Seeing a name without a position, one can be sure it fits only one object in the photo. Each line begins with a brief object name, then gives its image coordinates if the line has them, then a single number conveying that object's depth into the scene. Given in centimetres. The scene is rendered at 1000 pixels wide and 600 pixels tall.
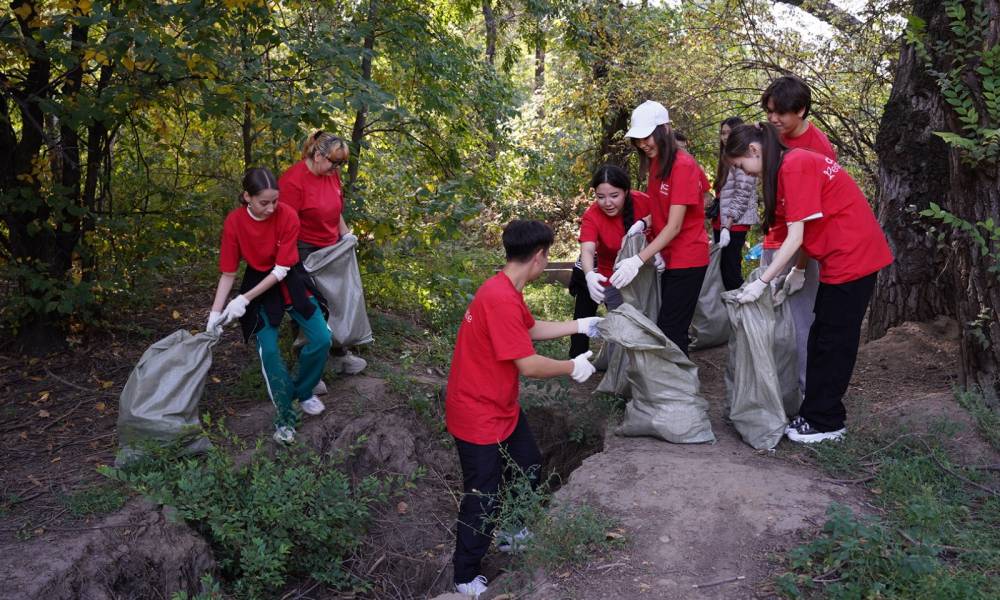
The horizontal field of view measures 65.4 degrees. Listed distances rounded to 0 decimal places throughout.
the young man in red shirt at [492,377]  312
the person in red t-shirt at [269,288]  414
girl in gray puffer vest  561
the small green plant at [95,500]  365
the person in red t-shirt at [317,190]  458
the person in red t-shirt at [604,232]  447
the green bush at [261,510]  358
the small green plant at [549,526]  301
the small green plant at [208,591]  317
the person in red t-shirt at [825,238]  371
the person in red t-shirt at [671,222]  412
